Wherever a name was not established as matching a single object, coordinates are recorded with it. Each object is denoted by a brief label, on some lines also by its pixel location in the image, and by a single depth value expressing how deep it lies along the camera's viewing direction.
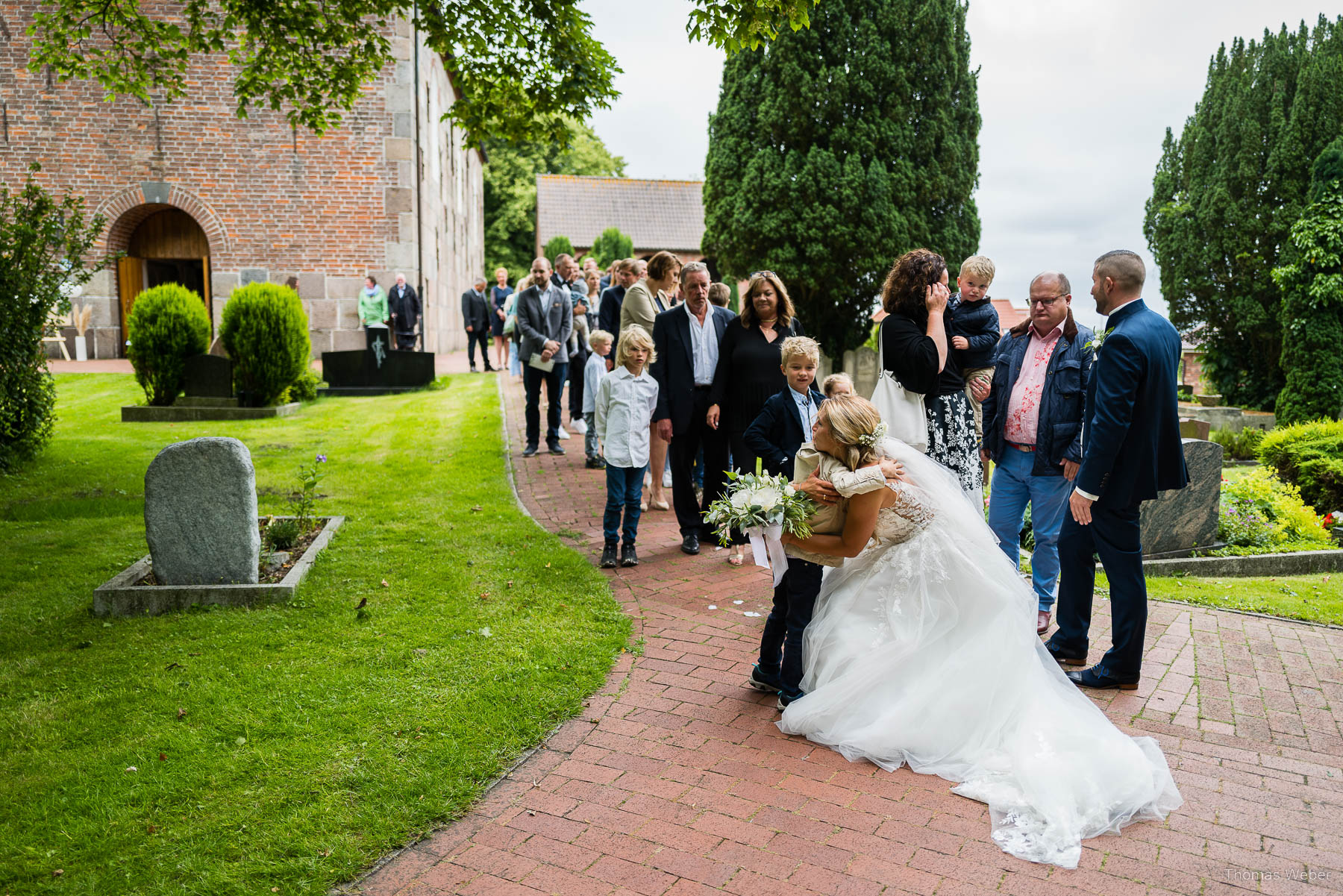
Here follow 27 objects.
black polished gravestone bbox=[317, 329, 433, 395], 16.36
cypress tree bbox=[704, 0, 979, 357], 19.58
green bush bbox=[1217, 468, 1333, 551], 8.57
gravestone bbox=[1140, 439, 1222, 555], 7.76
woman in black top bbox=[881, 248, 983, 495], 5.36
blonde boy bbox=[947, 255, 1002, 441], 5.72
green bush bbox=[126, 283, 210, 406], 13.08
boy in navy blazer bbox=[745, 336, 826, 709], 4.35
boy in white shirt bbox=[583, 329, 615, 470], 9.64
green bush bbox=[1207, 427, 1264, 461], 17.58
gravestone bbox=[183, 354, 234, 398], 13.57
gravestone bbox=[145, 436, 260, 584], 5.62
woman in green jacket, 18.59
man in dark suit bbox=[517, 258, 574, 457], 10.34
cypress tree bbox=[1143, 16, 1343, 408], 23.28
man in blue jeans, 5.10
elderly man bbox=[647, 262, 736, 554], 7.19
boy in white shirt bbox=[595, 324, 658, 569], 6.68
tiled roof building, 48.50
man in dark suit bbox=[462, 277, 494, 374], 19.48
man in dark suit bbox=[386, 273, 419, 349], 18.72
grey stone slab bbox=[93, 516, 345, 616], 5.60
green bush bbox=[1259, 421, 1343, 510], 10.81
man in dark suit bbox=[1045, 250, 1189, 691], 4.45
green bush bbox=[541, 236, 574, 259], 39.41
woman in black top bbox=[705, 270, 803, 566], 6.38
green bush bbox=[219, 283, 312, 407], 13.52
